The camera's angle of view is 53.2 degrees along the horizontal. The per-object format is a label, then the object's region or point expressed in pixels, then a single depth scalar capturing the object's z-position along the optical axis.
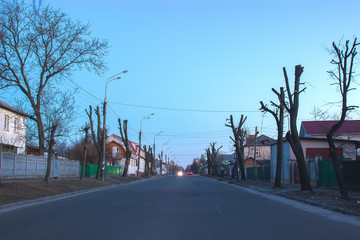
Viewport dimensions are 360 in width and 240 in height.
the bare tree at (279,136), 25.84
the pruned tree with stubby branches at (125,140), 45.94
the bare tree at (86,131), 30.64
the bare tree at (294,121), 20.83
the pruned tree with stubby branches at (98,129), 33.53
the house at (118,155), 71.00
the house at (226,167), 71.44
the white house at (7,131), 35.78
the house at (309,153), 31.72
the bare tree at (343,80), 15.99
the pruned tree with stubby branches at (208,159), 86.99
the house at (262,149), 83.19
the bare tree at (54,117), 27.41
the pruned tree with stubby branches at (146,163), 69.44
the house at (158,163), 111.31
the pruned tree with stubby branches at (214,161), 76.97
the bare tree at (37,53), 21.84
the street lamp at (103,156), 31.66
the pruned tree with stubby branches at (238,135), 41.68
